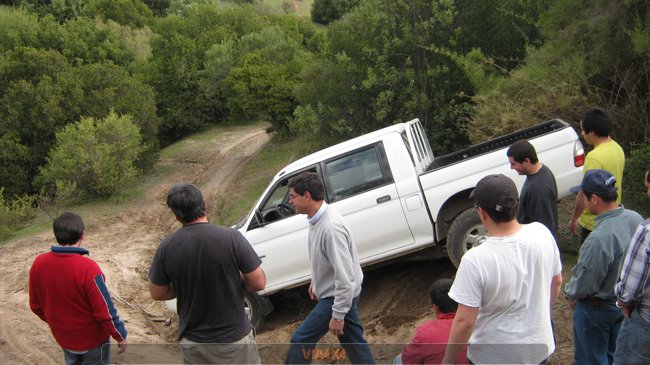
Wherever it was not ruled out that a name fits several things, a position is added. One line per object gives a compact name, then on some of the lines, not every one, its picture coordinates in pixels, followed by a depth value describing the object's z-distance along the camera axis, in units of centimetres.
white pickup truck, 767
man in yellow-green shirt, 594
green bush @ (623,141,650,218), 830
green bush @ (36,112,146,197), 1762
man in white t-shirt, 334
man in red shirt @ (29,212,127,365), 482
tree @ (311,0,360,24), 5628
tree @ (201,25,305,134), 2370
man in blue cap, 452
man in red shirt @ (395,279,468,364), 350
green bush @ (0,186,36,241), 1528
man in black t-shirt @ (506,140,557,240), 569
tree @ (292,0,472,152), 1361
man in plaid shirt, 403
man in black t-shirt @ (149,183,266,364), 420
